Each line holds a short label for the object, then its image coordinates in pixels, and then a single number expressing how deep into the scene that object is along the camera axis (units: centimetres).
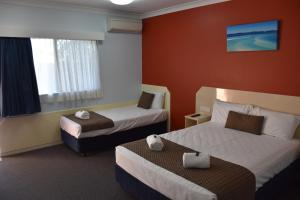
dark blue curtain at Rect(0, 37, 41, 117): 350
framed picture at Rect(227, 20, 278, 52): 301
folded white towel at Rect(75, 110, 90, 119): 387
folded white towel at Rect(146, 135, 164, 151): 249
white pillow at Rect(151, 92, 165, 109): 465
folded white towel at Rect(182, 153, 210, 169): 206
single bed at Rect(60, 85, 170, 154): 360
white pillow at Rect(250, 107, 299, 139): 283
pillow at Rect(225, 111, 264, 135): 301
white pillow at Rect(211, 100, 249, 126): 332
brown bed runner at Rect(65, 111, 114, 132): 353
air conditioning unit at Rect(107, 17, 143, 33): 443
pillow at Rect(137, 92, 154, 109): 468
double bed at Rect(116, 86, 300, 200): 195
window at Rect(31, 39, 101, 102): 389
